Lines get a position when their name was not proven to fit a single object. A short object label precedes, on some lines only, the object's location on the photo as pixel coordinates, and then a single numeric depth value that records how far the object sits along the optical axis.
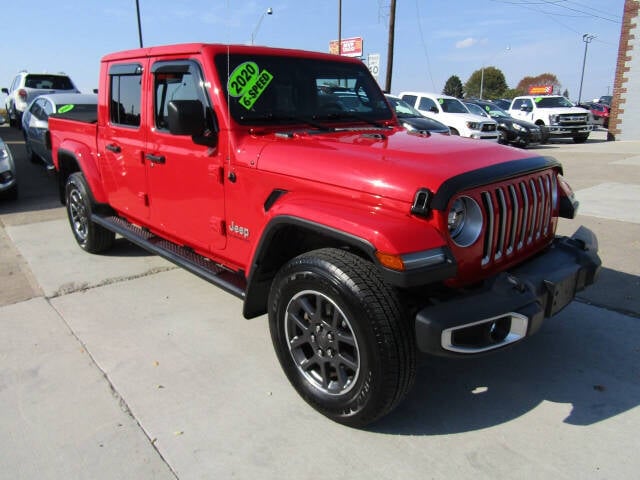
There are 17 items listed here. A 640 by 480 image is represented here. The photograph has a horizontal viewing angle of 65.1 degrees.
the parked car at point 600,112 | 30.17
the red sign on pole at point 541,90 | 53.22
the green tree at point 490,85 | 94.19
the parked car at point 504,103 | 29.02
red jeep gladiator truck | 2.26
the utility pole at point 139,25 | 20.60
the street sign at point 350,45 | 36.69
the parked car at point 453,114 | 14.89
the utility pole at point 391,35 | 21.11
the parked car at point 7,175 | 7.50
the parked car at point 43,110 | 9.57
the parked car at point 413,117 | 12.09
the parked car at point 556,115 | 19.70
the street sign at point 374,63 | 20.93
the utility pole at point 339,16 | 33.82
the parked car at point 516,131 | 16.92
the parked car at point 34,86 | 15.88
